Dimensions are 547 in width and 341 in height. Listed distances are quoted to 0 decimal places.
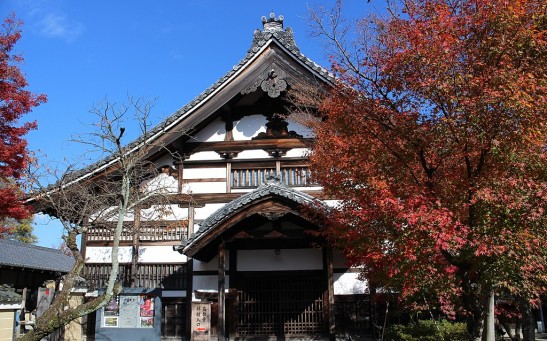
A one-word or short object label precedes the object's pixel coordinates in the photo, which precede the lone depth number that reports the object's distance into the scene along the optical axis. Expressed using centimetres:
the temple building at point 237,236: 1269
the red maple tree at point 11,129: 1130
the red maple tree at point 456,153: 674
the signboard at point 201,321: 1209
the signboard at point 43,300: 1171
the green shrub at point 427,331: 1101
